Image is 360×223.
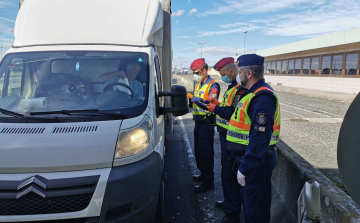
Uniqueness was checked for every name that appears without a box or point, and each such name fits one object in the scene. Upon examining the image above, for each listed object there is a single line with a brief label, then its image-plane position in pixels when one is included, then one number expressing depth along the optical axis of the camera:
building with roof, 22.83
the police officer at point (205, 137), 4.70
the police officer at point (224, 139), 3.64
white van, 2.48
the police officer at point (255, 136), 2.61
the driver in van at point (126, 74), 3.49
